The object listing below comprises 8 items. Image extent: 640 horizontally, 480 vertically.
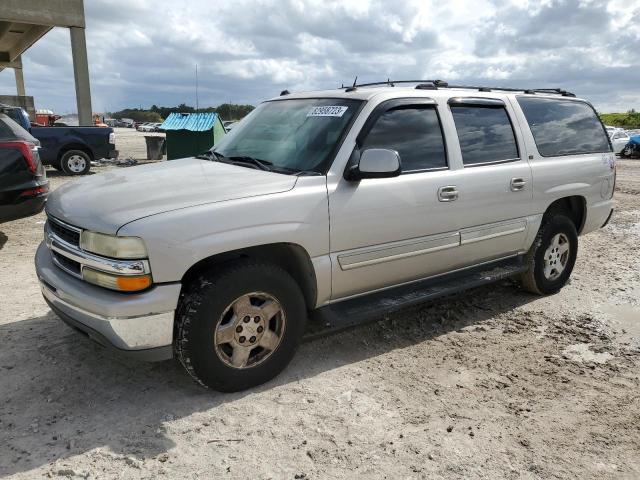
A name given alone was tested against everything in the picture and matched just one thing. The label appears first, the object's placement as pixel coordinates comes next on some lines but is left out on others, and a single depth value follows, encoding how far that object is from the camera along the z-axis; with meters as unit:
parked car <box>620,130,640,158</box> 24.94
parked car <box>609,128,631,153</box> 24.53
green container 16.44
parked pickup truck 13.56
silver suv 2.90
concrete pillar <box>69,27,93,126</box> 17.95
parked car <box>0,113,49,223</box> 6.01
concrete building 16.55
